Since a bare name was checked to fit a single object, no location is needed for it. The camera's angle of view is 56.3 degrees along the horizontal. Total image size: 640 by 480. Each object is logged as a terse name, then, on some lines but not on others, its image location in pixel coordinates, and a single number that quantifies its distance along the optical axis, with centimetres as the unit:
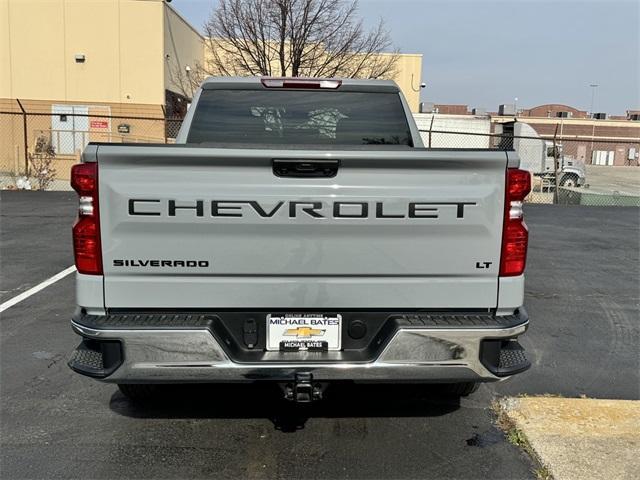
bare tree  2152
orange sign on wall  2216
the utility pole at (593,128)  7564
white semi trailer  2164
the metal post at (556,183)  1759
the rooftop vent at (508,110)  4294
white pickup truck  293
